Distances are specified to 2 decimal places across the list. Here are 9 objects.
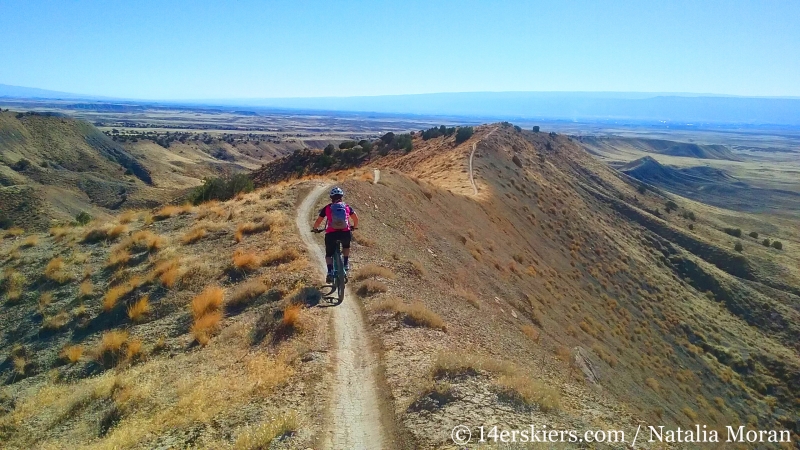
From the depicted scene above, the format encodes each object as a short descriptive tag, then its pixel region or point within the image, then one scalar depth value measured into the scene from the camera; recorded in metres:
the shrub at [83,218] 37.44
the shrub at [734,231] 66.82
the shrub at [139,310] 12.02
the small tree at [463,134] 59.12
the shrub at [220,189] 34.91
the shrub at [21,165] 70.20
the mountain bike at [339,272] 11.69
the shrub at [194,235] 16.97
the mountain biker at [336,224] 11.45
